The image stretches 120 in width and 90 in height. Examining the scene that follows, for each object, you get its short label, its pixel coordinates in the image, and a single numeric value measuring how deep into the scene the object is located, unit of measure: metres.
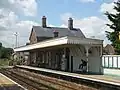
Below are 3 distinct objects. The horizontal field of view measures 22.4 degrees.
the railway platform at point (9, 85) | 16.55
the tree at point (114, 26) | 35.86
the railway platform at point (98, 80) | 16.28
